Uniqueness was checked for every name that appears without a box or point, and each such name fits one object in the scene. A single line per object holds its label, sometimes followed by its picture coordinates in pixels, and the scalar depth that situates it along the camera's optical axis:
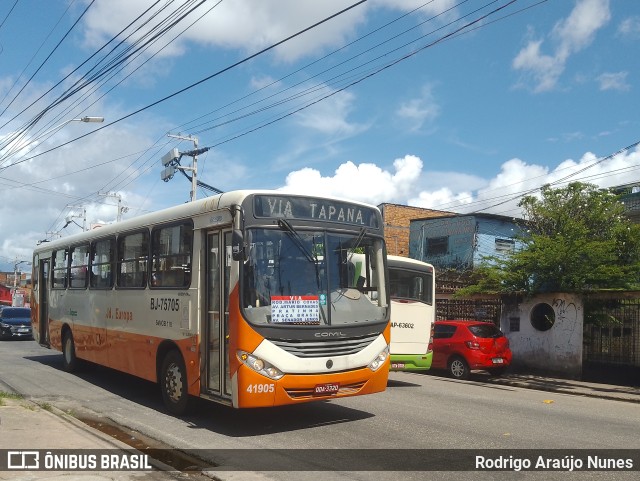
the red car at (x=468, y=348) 16.39
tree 17.16
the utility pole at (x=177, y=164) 31.77
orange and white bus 8.03
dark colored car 26.89
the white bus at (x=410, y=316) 13.86
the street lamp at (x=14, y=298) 68.21
